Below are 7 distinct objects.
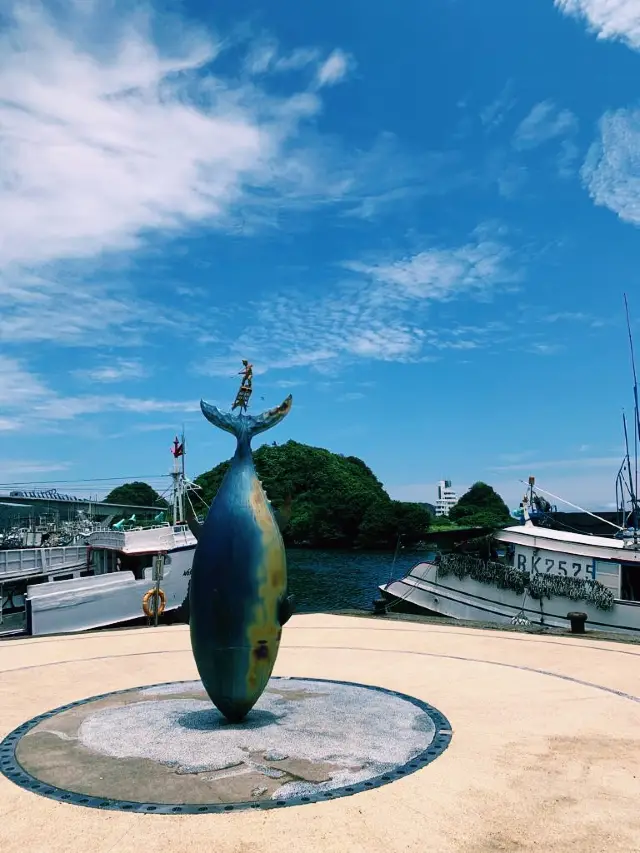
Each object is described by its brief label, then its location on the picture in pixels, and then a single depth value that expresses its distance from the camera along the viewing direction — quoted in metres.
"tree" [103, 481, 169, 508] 145.62
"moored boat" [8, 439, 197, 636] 27.98
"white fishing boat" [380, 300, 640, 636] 26.38
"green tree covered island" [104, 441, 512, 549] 100.69
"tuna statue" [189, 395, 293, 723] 10.13
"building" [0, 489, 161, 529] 72.56
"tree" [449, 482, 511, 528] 114.06
